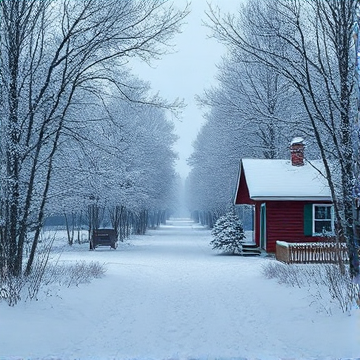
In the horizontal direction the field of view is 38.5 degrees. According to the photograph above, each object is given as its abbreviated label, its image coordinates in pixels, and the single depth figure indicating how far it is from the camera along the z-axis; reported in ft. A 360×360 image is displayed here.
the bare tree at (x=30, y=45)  35.83
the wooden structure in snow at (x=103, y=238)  100.27
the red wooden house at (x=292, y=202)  77.87
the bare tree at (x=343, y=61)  34.71
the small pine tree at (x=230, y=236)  87.91
